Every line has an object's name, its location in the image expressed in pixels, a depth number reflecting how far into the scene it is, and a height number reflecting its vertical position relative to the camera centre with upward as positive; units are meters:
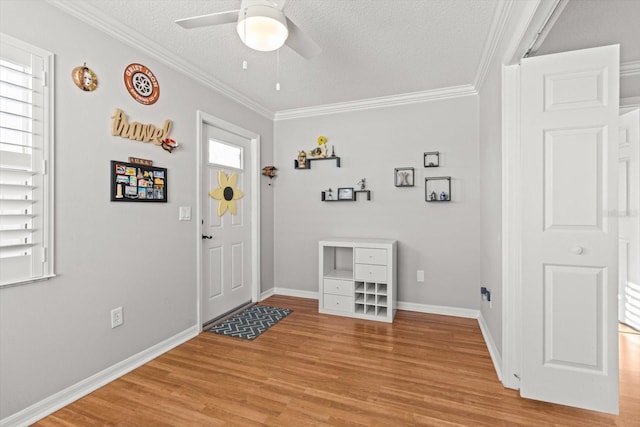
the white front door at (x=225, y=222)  3.15 -0.11
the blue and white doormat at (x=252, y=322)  2.94 -1.15
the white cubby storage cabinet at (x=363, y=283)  3.25 -0.80
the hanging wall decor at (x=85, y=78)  1.96 +0.89
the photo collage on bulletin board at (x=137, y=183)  2.21 +0.23
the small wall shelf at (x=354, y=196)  3.74 +0.21
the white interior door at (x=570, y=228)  1.71 -0.09
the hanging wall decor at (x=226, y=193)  3.32 +0.22
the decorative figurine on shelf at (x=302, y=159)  4.02 +0.71
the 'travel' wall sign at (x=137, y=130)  2.19 +0.65
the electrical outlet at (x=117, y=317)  2.19 -0.77
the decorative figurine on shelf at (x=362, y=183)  3.76 +0.37
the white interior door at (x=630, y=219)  2.86 -0.06
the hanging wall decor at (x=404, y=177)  3.54 +0.42
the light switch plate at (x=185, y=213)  2.76 +0.00
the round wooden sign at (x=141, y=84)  2.30 +1.02
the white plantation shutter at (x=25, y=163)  1.63 +0.28
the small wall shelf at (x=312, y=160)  3.86 +0.69
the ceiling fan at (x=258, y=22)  1.42 +0.92
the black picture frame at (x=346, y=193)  3.80 +0.25
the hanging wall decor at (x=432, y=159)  3.43 +0.61
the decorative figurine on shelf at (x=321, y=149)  3.92 +0.83
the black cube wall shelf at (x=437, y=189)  3.38 +0.27
